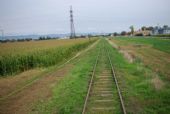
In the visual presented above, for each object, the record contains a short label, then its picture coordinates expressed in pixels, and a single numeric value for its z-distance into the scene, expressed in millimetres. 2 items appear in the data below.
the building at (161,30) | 179975
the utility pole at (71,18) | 103062
